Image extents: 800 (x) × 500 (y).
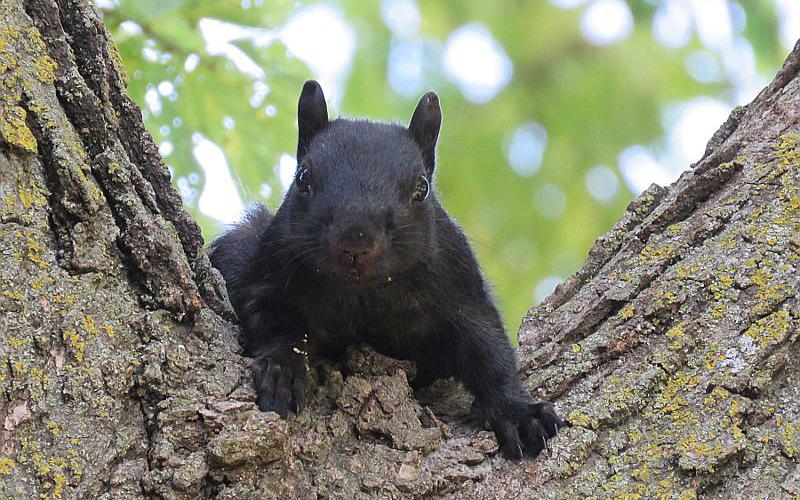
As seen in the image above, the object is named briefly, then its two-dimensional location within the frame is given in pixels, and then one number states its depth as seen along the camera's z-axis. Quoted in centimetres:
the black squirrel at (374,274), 265
